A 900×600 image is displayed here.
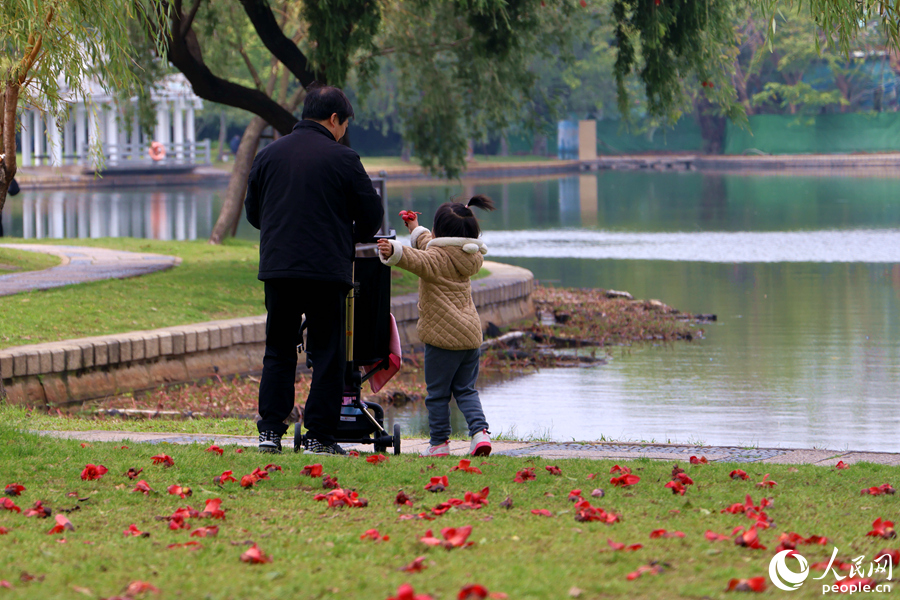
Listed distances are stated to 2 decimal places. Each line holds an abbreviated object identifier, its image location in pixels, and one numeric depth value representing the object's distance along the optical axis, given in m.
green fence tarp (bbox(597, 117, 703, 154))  134.25
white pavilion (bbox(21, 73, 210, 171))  96.06
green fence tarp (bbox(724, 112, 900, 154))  119.06
